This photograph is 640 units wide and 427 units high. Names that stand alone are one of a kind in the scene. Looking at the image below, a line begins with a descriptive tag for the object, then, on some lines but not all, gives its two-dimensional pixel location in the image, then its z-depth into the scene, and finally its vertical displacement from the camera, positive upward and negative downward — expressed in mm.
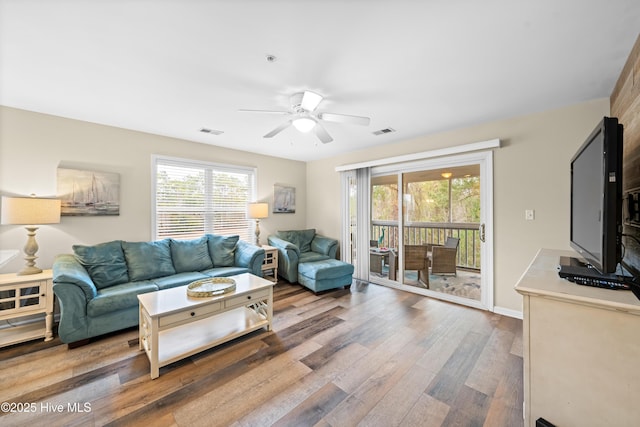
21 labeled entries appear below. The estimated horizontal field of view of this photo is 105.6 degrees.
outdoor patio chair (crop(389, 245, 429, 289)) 3988 -727
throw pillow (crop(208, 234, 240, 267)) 3658 -564
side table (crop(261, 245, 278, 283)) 4203 -799
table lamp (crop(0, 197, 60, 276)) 2311 -40
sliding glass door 3480 -206
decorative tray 2230 -731
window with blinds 3680 +252
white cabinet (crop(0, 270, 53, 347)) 2250 -887
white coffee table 1933 -997
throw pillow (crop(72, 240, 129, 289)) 2705 -593
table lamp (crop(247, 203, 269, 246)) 4324 +42
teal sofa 2250 -727
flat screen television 1105 +101
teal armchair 4141 -648
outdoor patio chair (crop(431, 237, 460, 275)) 4090 -743
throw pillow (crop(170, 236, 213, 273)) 3359 -609
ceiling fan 2143 +992
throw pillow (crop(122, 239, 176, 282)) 2982 -612
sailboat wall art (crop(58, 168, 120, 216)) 2906 +241
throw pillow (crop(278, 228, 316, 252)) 4723 -464
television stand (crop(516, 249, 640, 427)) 1000 -617
